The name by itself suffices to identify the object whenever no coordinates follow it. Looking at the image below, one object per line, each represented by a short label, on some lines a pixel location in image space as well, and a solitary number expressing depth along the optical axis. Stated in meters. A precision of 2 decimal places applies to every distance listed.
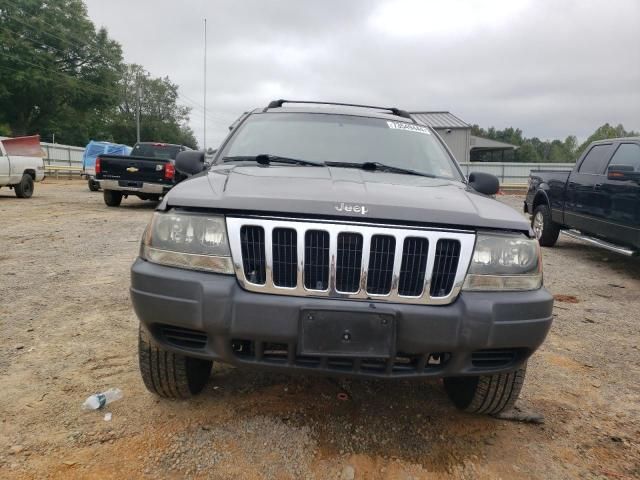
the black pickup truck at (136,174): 12.05
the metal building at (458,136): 36.89
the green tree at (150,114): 68.75
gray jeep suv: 2.04
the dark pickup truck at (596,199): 6.25
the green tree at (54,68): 38.19
